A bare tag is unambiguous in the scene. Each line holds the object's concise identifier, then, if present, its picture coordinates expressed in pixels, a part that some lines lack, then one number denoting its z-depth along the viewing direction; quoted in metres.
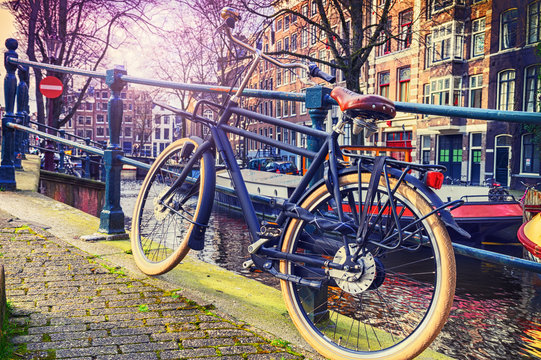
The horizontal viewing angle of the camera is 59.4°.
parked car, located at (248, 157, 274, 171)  23.30
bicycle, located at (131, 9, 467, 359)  1.66
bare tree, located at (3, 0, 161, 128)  16.84
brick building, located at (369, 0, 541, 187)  21.34
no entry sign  12.29
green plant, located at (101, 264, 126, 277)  2.87
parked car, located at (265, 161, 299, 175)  21.95
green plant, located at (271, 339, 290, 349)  1.93
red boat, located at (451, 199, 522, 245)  10.81
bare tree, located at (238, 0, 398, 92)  12.80
